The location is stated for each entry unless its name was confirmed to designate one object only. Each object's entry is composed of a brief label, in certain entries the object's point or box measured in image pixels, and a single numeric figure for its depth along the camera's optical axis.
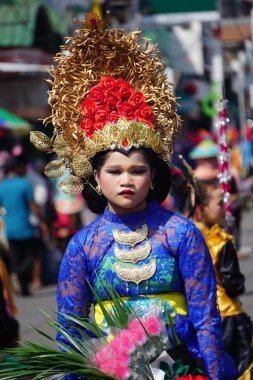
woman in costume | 5.90
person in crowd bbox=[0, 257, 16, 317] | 10.10
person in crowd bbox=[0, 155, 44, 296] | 19.30
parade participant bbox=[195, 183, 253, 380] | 8.78
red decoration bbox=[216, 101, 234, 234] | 9.50
